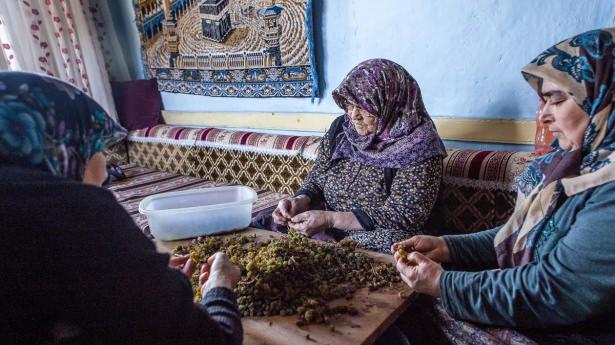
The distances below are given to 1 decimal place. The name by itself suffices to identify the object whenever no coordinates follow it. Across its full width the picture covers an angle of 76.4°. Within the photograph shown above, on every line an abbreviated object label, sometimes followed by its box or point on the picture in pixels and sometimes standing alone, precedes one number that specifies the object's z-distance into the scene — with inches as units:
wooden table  34.6
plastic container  57.5
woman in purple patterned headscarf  64.1
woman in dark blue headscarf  22.3
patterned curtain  122.7
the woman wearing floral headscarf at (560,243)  35.3
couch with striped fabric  68.4
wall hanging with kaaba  99.4
